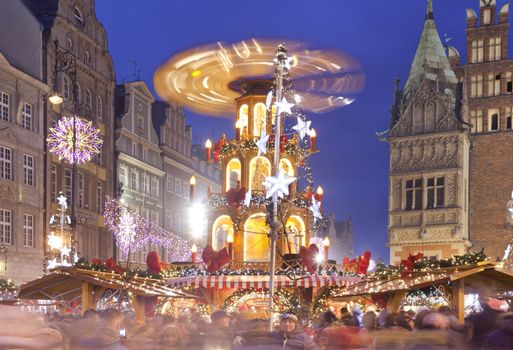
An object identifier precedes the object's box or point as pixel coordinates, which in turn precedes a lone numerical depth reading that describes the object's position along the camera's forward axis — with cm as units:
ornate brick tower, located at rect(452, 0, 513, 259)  3794
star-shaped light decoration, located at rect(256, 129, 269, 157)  1736
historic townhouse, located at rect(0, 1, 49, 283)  3197
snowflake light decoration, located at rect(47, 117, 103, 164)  2827
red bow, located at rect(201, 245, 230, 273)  2070
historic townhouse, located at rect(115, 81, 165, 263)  4400
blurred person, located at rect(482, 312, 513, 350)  627
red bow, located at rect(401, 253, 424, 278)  1830
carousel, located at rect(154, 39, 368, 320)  2014
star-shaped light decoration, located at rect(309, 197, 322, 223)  1848
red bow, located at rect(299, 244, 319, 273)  2036
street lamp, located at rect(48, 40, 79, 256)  2336
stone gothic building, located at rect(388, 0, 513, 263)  3759
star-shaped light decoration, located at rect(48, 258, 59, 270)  3094
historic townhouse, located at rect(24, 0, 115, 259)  3644
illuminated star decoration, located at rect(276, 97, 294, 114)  1647
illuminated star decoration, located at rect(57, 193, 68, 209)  2939
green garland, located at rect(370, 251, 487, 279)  1623
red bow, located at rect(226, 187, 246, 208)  1953
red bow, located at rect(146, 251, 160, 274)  2102
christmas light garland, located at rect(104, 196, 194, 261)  4034
